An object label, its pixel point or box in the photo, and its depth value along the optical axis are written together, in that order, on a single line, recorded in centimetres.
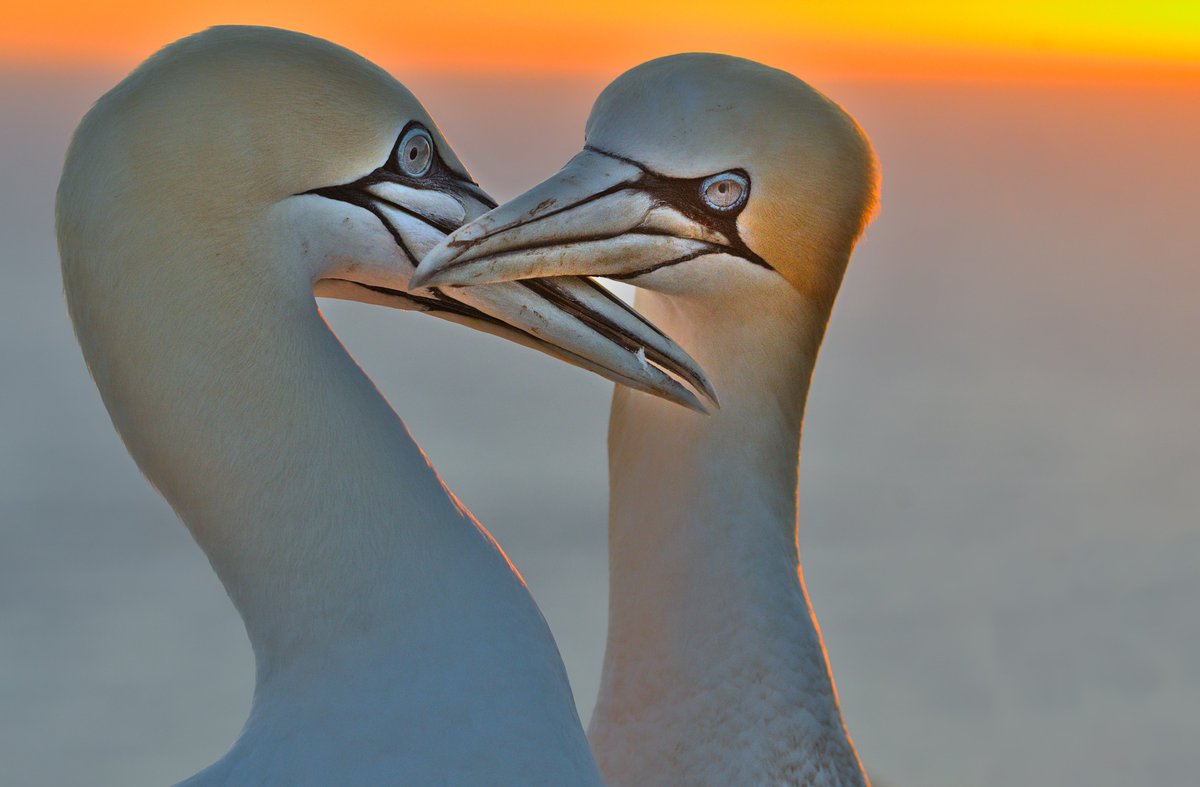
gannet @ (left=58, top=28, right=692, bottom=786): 444
